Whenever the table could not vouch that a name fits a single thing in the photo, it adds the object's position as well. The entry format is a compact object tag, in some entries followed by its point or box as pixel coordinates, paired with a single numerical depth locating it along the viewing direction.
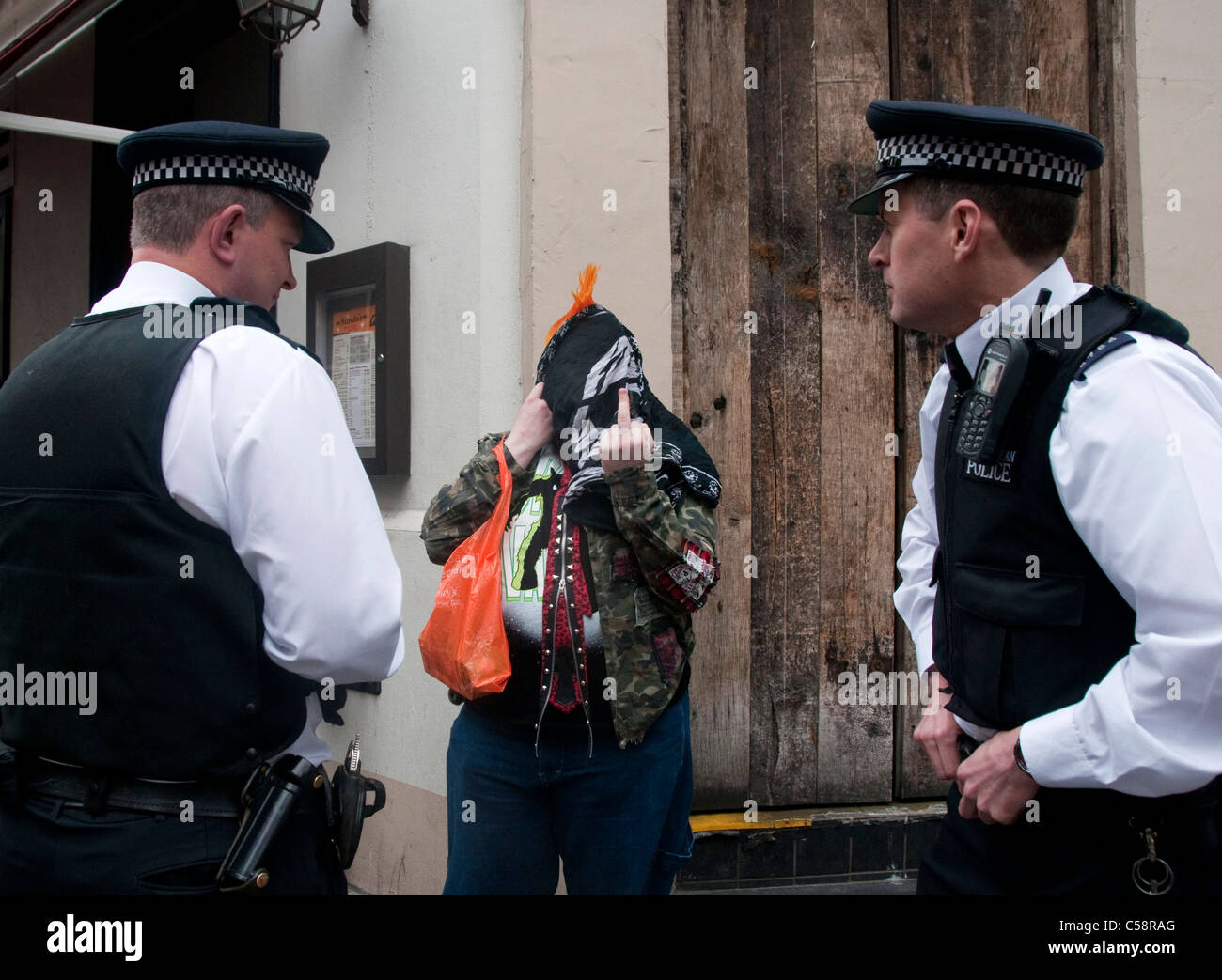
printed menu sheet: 4.04
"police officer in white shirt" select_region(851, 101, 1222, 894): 1.38
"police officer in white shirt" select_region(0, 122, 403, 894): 1.54
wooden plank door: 3.64
